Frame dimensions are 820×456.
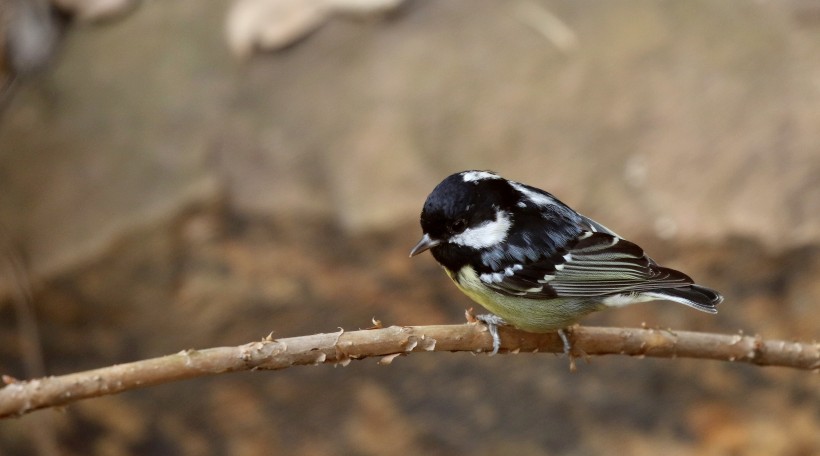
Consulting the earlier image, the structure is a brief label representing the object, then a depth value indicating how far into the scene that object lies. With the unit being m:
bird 5.29
